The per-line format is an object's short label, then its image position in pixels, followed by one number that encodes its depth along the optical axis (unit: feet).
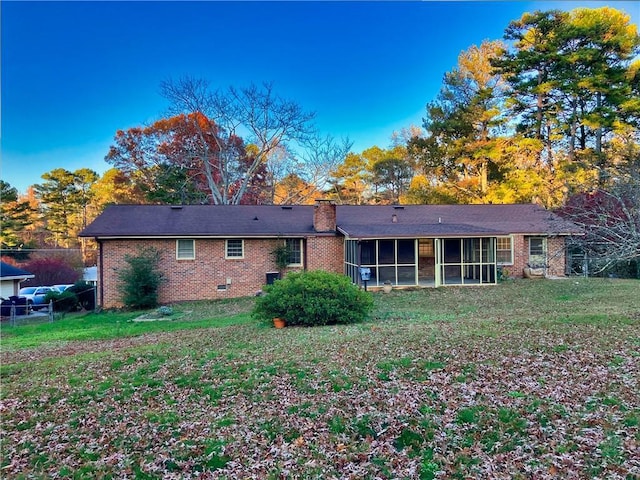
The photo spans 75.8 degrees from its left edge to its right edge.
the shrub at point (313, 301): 31.24
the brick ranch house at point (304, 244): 52.54
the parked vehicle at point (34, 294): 66.75
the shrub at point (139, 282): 49.90
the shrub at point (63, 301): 56.70
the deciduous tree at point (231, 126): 90.48
